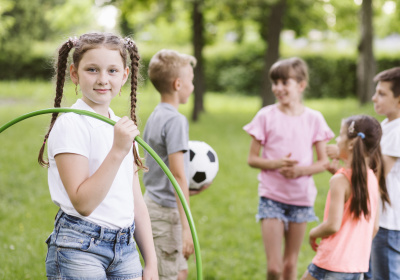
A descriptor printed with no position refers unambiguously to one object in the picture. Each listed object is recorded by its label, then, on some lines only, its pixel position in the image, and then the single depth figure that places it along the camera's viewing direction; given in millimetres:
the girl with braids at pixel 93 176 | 2035
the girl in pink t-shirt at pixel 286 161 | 3758
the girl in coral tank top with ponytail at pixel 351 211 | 3000
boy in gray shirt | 3193
